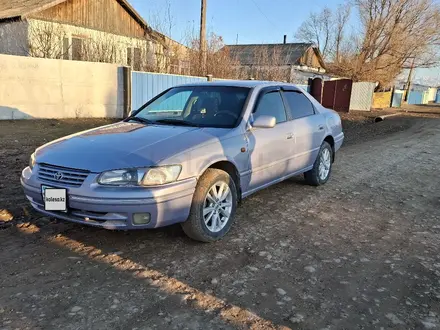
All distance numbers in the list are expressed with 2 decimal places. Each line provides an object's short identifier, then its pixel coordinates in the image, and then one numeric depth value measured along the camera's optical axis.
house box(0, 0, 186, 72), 15.17
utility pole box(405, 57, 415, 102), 47.32
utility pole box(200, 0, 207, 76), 16.69
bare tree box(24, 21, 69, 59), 14.80
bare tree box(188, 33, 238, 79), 17.05
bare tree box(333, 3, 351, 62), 38.55
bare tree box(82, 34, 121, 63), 14.59
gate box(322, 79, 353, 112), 24.42
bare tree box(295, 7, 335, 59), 44.69
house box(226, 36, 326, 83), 20.52
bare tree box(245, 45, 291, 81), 20.36
